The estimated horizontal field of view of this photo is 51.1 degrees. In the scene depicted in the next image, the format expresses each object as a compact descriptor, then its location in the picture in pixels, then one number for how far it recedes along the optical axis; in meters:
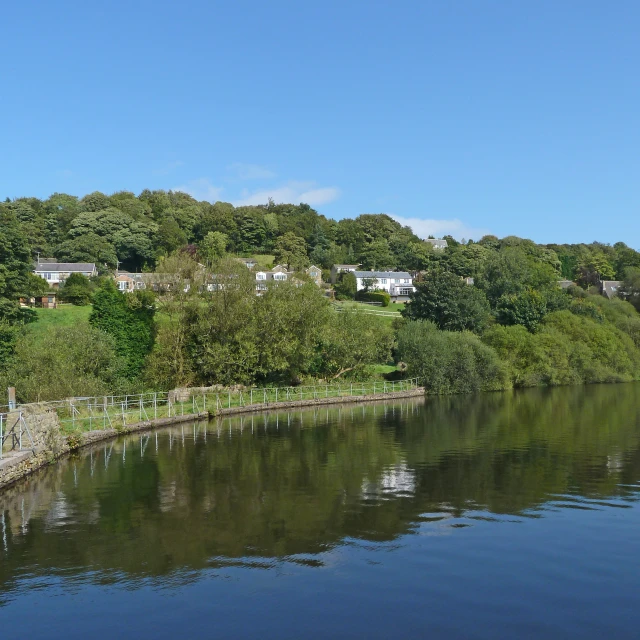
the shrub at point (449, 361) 61.09
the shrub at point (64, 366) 35.66
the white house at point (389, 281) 122.50
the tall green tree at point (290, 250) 129.12
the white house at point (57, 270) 99.50
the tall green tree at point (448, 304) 72.75
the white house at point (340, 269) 127.11
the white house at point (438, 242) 183.31
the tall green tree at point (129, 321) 54.09
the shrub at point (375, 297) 108.59
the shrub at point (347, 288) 115.06
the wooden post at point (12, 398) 25.20
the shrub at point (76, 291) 72.38
